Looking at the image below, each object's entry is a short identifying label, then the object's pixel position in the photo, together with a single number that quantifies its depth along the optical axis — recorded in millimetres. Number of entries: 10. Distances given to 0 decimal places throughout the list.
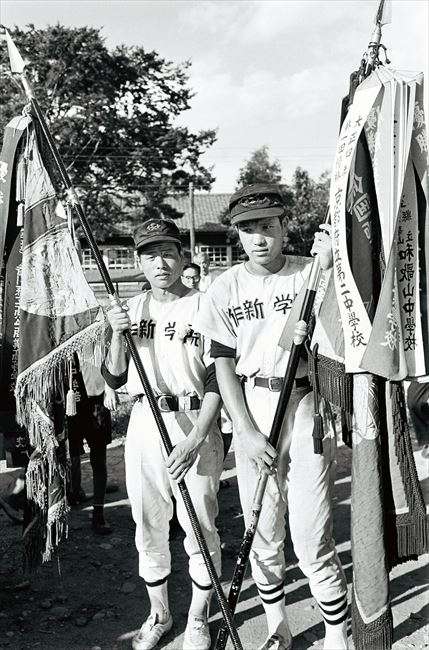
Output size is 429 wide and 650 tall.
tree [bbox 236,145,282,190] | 33469
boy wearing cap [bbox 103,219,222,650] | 3348
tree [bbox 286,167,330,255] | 31641
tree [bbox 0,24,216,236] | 27109
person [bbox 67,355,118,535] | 4988
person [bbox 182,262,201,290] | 7102
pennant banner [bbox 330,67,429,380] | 2701
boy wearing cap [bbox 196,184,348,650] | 3082
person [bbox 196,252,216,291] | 8836
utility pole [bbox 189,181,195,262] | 27036
